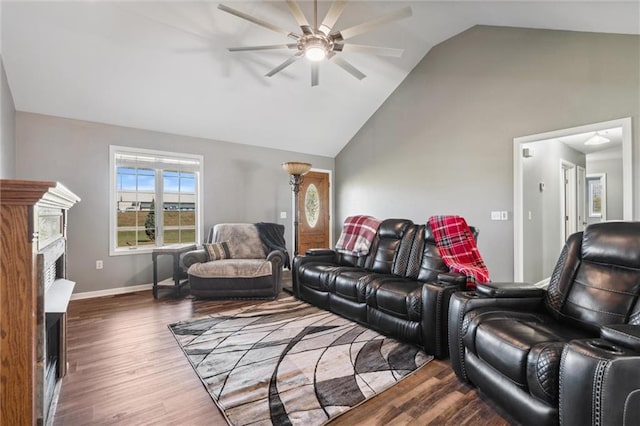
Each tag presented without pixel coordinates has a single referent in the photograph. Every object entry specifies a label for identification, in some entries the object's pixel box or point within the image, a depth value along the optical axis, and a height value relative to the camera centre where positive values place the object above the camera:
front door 6.31 +0.04
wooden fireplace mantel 1.05 -0.31
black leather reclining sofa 2.28 -0.67
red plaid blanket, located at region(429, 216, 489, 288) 2.72 -0.30
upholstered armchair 3.82 -0.79
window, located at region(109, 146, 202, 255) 4.27 +0.24
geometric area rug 1.70 -1.12
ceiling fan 2.47 +1.64
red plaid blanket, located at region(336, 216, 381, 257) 3.61 -0.28
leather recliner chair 1.13 -0.64
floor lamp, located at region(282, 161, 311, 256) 4.43 +0.65
